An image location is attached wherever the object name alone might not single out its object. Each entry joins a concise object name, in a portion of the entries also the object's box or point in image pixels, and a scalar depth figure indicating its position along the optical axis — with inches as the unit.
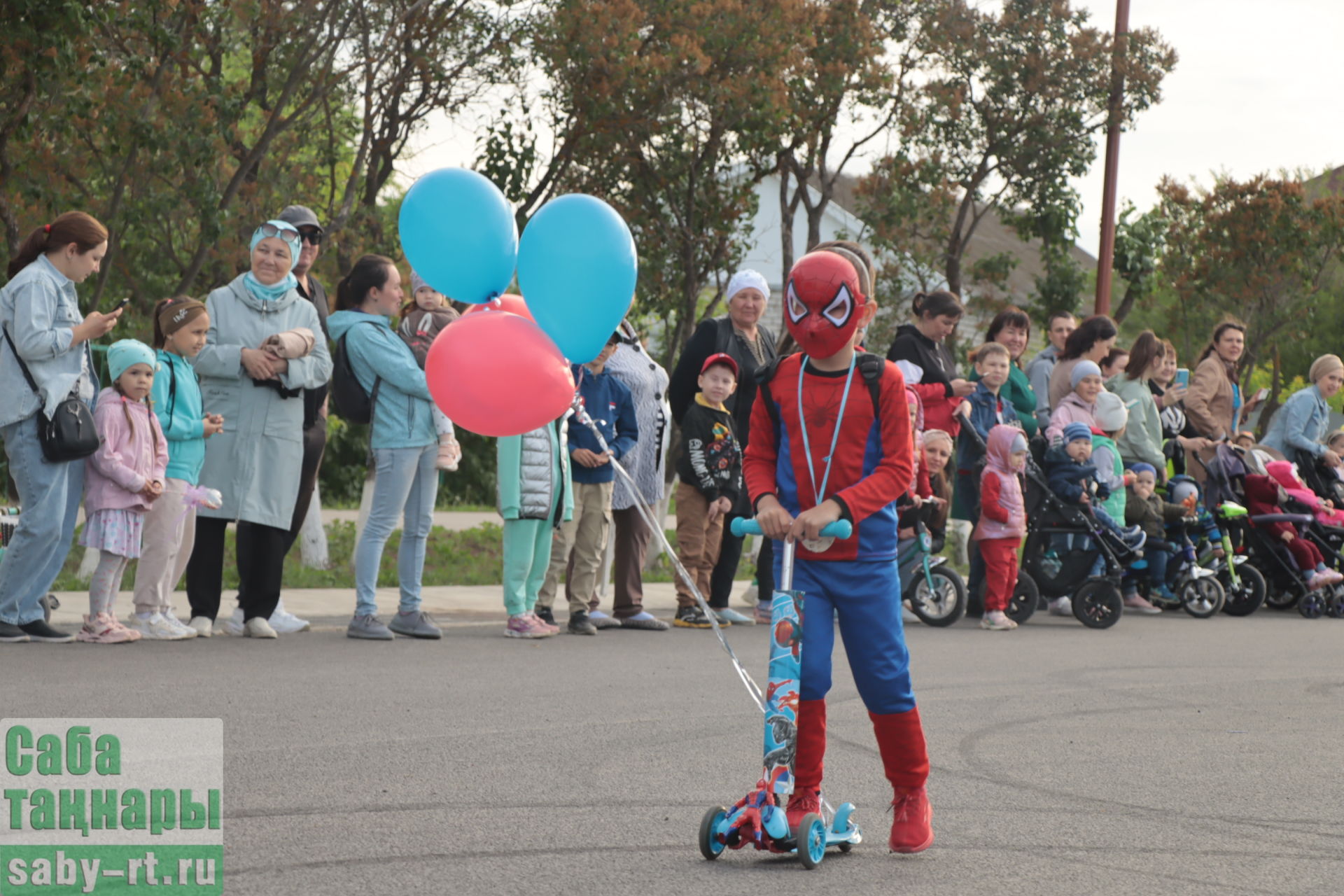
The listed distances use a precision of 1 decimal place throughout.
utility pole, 823.1
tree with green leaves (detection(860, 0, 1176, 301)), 876.0
